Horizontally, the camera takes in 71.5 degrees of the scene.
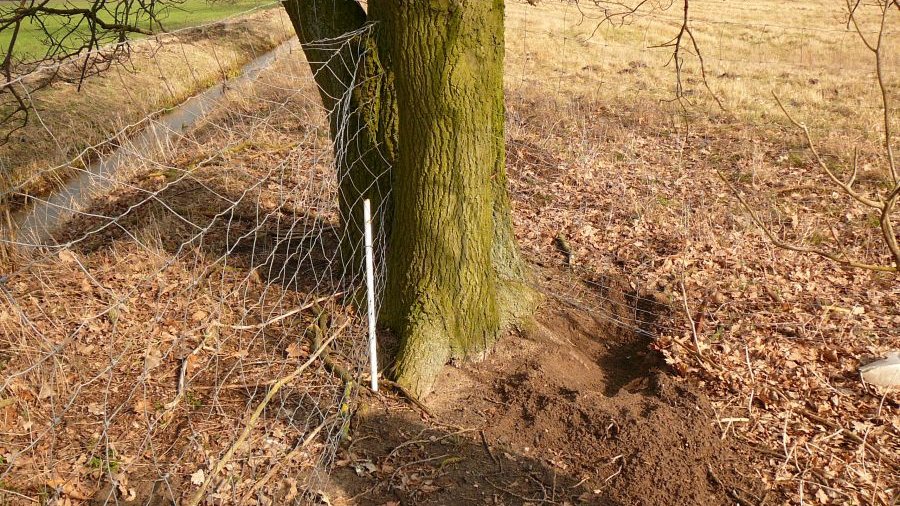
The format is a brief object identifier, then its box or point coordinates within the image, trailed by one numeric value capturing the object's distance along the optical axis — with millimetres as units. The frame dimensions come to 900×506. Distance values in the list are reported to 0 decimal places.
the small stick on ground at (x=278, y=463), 3149
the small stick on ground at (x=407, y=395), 3797
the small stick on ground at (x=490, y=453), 3463
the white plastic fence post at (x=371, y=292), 3566
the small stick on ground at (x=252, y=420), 2973
